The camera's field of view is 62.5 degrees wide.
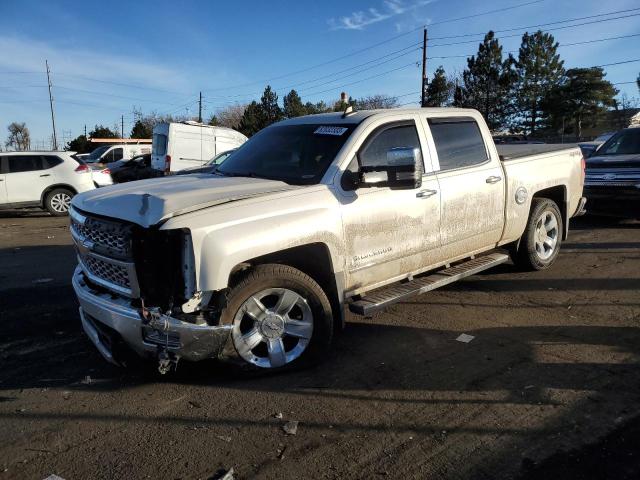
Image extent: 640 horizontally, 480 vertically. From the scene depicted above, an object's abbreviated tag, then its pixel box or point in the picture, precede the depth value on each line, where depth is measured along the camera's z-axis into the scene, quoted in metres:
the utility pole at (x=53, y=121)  53.41
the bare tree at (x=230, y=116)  82.94
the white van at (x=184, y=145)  17.42
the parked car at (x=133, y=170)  20.36
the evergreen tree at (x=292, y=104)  58.69
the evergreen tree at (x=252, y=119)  55.78
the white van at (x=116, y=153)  25.03
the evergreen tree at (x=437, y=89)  44.31
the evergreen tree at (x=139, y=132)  62.64
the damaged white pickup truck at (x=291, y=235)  3.34
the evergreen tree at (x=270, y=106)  57.53
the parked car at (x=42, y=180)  13.31
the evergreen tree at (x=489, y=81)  46.50
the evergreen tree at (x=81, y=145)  54.43
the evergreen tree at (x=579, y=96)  47.84
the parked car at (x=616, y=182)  9.35
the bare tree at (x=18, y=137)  79.00
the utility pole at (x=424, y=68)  37.19
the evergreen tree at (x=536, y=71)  47.41
